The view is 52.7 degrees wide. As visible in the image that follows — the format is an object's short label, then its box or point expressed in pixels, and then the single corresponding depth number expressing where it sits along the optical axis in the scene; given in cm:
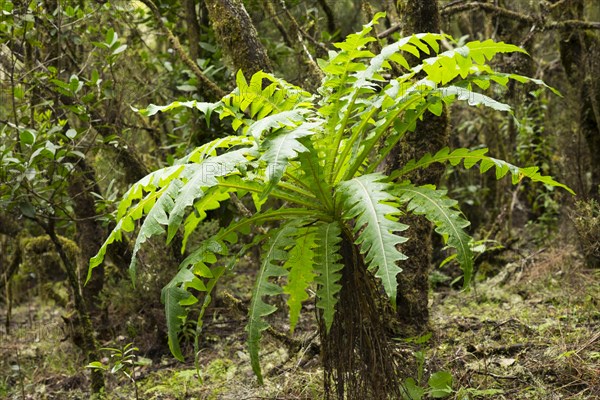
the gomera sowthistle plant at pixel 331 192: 225
